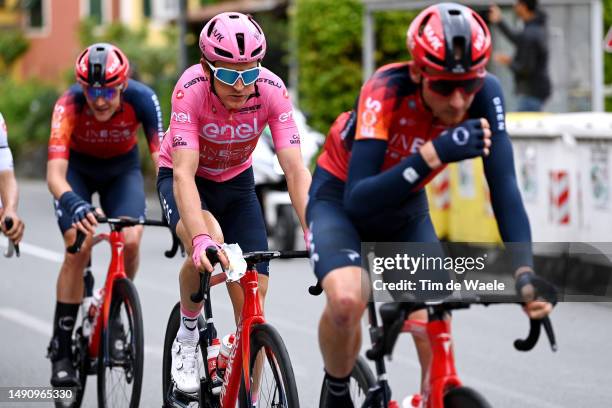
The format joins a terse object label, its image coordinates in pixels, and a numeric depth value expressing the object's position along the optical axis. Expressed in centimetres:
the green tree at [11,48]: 4525
